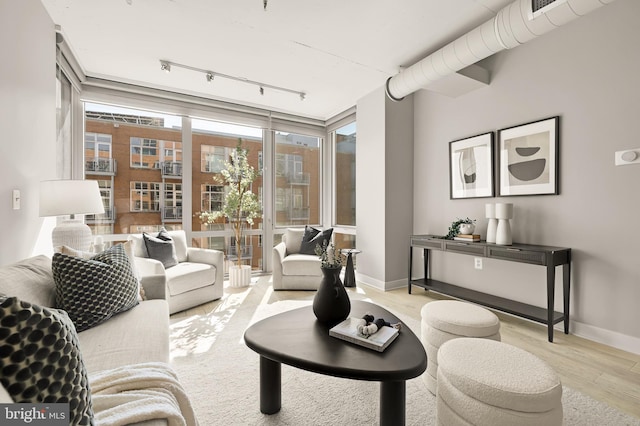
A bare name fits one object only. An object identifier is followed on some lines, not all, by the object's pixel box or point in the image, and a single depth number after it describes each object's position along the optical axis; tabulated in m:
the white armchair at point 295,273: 3.92
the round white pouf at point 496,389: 1.14
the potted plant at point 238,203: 4.15
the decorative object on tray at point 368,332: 1.41
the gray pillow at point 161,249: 3.27
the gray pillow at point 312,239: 4.24
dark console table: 2.42
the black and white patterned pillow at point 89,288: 1.56
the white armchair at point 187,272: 3.02
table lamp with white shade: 2.14
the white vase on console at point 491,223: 2.96
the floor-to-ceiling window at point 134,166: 3.78
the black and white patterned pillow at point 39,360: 0.68
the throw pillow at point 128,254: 1.83
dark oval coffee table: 1.24
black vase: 1.70
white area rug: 1.56
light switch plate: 1.91
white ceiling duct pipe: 1.94
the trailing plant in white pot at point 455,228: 3.33
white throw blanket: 0.90
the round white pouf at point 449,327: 1.73
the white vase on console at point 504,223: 2.84
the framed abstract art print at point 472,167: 3.23
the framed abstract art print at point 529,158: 2.70
